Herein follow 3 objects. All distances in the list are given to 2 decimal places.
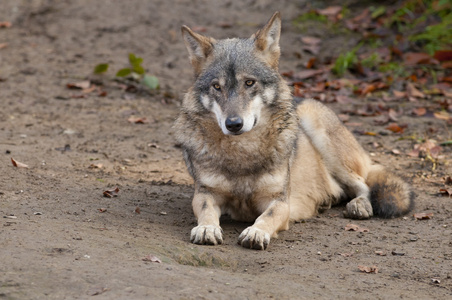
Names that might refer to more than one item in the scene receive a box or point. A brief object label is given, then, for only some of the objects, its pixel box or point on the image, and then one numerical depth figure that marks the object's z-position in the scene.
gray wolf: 10.33
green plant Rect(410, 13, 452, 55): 22.31
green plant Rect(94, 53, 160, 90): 20.22
